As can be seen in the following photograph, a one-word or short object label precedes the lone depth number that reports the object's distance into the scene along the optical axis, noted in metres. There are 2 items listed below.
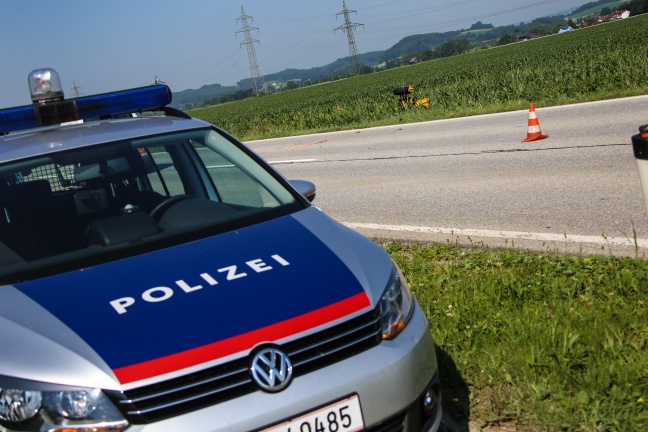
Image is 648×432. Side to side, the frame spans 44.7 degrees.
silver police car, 2.63
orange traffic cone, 11.97
